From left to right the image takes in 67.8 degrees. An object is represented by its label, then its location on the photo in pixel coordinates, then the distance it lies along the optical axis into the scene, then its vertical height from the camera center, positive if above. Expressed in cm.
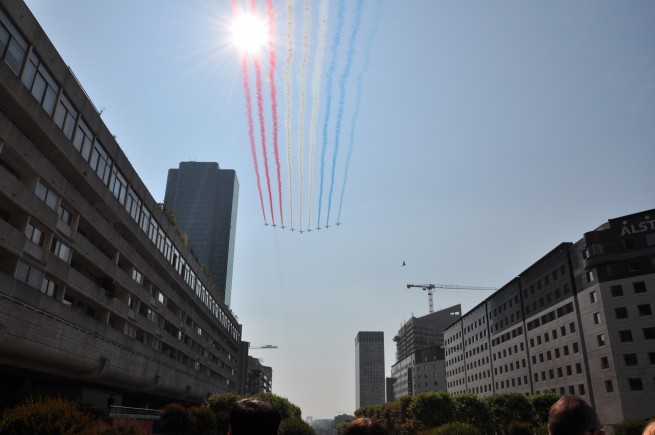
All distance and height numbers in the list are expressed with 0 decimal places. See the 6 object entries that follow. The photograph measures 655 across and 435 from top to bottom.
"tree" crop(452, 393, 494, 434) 7012 -96
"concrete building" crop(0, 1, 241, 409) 2938 +1134
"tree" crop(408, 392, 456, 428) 6981 -65
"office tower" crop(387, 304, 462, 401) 19000 +1201
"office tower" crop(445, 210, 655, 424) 6744 +1297
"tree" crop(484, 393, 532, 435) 6851 -58
